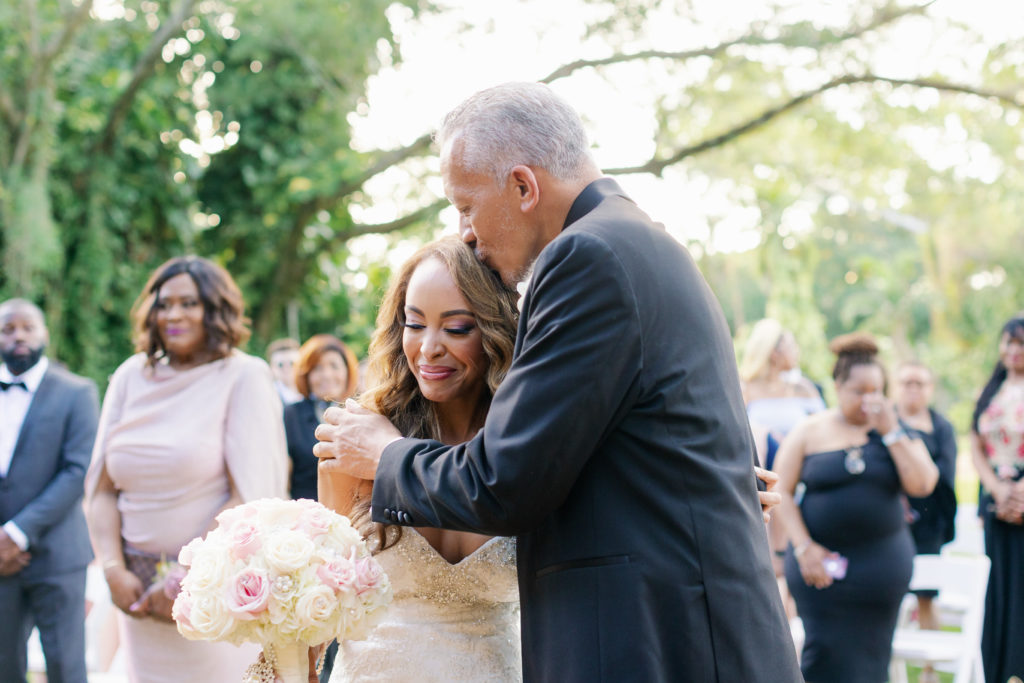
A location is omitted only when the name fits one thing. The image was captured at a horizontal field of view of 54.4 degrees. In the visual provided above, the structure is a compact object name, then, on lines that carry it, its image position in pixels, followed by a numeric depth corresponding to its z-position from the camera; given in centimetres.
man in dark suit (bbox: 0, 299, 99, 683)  546
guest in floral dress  610
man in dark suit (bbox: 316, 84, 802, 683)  207
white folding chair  629
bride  292
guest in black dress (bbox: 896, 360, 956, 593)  741
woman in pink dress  475
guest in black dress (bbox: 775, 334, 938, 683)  577
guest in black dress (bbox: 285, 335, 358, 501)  689
